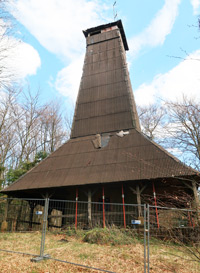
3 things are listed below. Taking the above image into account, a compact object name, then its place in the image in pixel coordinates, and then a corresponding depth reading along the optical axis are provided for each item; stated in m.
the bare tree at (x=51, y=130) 25.12
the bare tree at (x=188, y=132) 15.11
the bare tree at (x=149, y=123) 25.04
